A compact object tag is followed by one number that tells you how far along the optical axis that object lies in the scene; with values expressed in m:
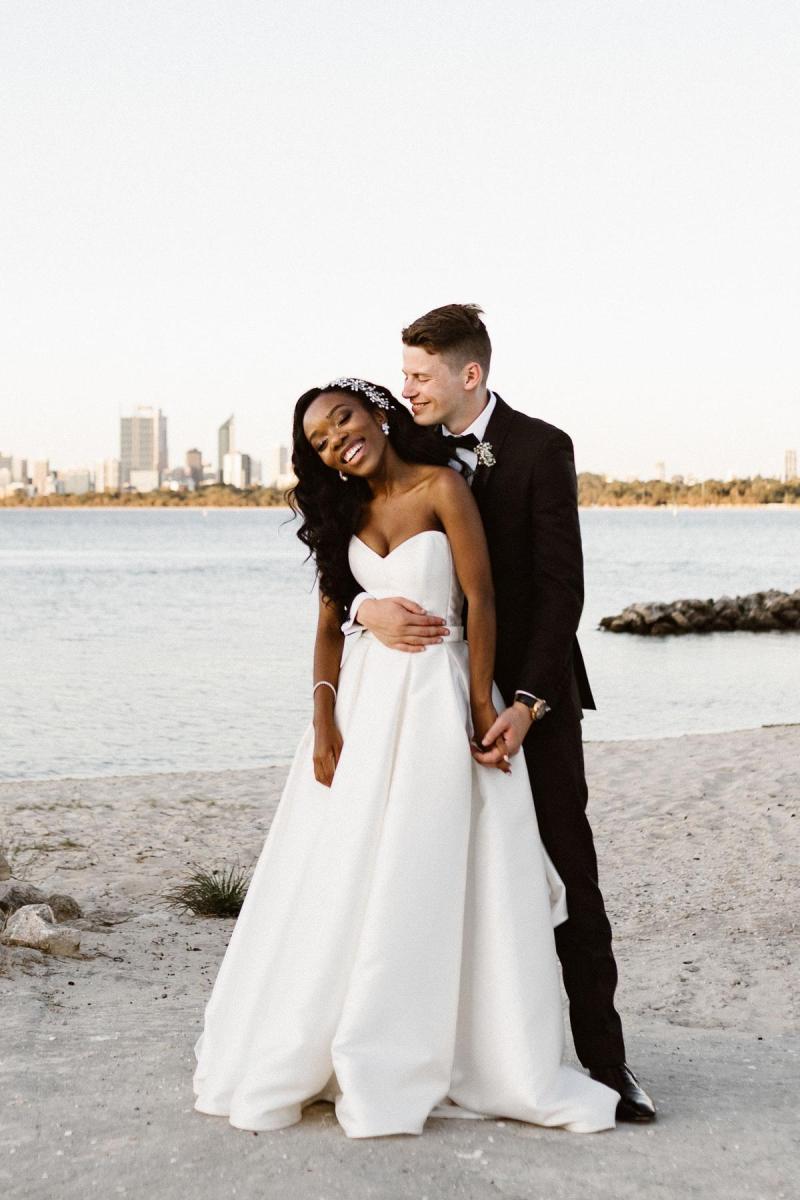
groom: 3.57
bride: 3.41
